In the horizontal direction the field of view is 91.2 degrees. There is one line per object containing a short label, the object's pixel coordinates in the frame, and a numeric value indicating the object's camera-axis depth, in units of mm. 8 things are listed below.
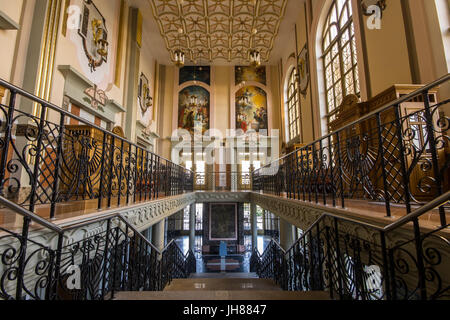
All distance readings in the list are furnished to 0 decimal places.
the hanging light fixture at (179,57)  9805
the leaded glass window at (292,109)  11872
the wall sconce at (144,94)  11274
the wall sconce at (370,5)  5025
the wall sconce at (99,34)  6449
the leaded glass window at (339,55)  6844
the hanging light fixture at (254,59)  9172
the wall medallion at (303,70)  9766
